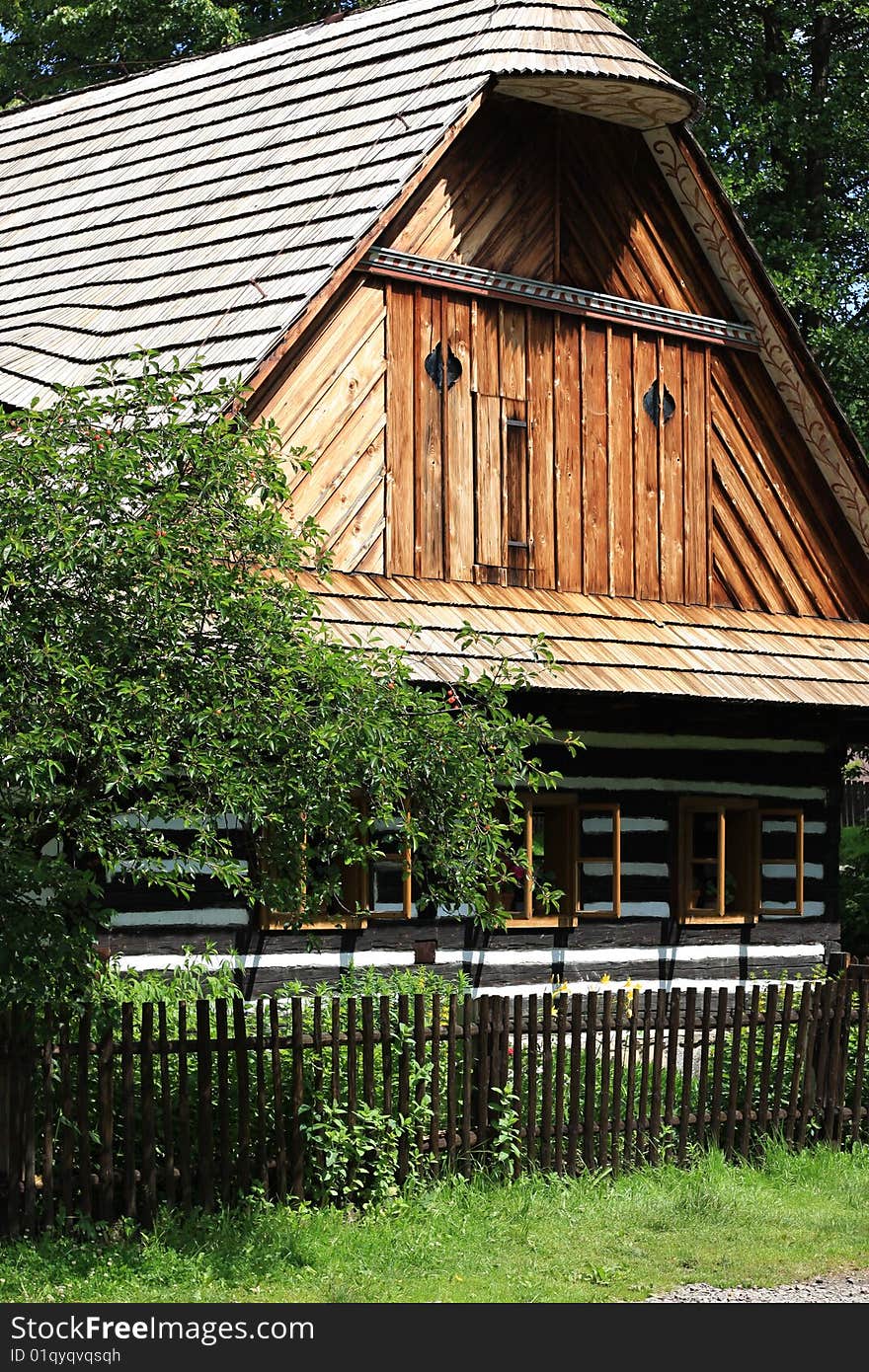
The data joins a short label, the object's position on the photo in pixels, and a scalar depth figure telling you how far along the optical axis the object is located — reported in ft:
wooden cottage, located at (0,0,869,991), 47.75
